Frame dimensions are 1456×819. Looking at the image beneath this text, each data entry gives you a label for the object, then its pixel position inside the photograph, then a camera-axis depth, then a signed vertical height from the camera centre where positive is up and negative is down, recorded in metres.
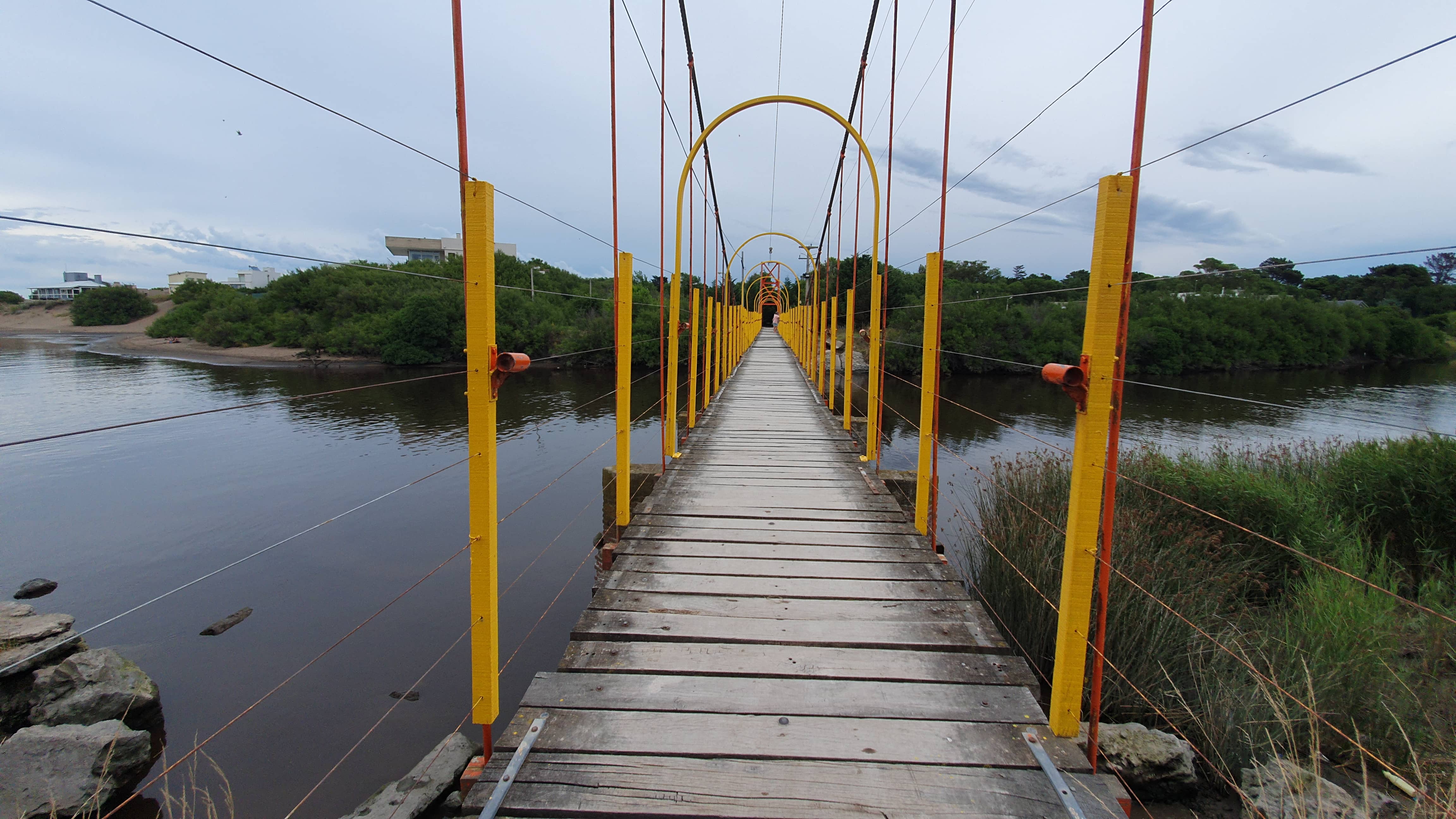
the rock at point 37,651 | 4.47 -2.43
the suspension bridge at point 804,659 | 1.63 -1.08
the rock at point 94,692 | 4.29 -2.58
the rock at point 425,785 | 3.00 -2.20
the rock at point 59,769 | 3.48 -2.56
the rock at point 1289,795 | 1.78 -1.41
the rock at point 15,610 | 5.30 -2.42
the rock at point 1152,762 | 2.34 -1.52
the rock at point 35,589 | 6.46 -2.72
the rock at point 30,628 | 4.71 -2.35
